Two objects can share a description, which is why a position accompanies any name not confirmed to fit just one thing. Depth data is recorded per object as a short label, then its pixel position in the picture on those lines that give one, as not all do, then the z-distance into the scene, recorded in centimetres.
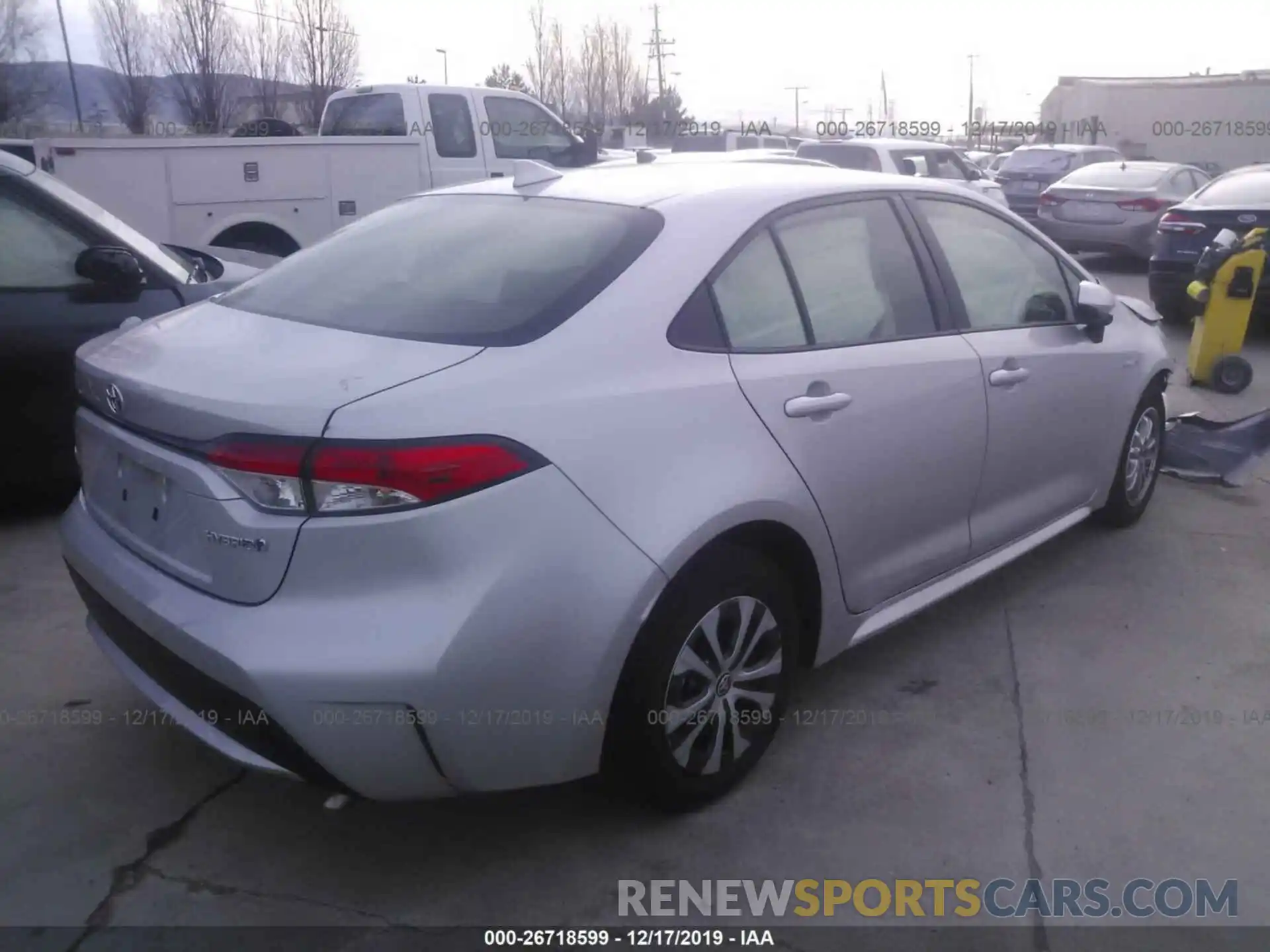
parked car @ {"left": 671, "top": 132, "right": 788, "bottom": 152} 1944
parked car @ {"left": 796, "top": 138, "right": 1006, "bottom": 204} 1221
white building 4147
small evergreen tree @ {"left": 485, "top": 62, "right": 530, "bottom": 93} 3697
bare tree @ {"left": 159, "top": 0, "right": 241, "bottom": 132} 2820
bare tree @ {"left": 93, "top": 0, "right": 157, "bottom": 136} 3089
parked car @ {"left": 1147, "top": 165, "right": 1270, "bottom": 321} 979
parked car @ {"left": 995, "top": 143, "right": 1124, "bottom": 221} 1862
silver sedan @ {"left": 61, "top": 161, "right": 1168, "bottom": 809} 236
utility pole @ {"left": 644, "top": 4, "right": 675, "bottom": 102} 5844
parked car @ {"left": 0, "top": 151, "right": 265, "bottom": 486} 485
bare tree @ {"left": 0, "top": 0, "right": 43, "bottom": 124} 3875
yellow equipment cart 775
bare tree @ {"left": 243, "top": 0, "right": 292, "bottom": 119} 2862
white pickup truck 869
